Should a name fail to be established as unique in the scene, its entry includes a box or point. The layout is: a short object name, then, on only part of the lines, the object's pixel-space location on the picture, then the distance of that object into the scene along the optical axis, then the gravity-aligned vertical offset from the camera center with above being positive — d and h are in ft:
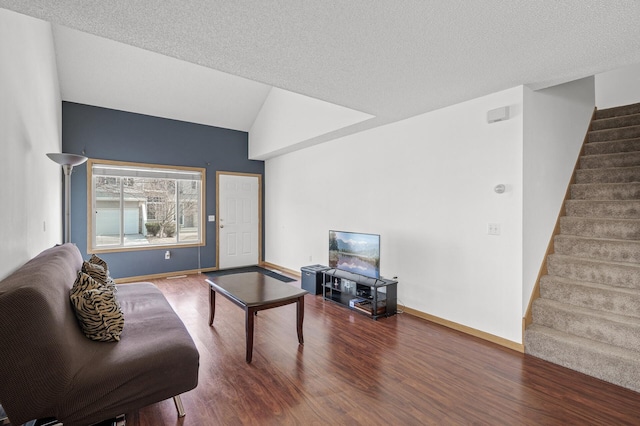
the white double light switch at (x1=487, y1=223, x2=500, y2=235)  9.90 -0.54
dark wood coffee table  8.54 -2.52
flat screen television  12.16 -1.73
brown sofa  4.47 -2.66
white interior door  20.85 -0.68
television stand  12.01 -3.44
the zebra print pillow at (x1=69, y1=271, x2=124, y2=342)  6.24 -2.10
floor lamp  10.50 +1.75
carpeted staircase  8.05 -1.97
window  17.13 +0.29
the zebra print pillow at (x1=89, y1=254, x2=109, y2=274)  9.87 -1.64
